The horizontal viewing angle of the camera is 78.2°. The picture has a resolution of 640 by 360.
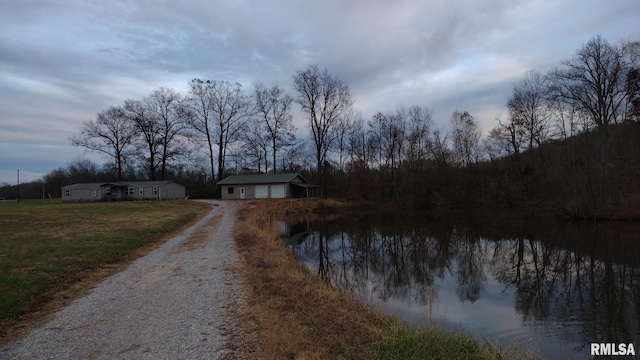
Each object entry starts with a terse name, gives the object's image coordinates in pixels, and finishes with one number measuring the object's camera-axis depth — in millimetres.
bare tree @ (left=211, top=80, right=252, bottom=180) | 60969
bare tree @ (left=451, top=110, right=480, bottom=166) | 53719
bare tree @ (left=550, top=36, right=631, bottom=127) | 37625
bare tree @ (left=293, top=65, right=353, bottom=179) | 55469
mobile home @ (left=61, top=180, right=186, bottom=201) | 52938
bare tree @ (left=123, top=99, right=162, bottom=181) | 59031
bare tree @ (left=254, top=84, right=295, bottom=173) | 59594
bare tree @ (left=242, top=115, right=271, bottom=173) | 61312
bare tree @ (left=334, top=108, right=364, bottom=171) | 59788
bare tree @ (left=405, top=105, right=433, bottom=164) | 54094
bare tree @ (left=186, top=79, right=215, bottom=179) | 60375
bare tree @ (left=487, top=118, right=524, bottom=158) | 50156
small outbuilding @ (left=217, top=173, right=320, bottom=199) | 51809
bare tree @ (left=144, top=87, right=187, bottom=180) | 59938
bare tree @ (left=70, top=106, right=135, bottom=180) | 59188
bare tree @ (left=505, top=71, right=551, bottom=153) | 47562
